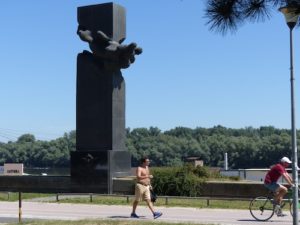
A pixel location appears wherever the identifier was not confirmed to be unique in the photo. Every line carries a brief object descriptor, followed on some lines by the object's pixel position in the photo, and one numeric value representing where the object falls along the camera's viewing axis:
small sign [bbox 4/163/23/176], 40.97
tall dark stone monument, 28.22
